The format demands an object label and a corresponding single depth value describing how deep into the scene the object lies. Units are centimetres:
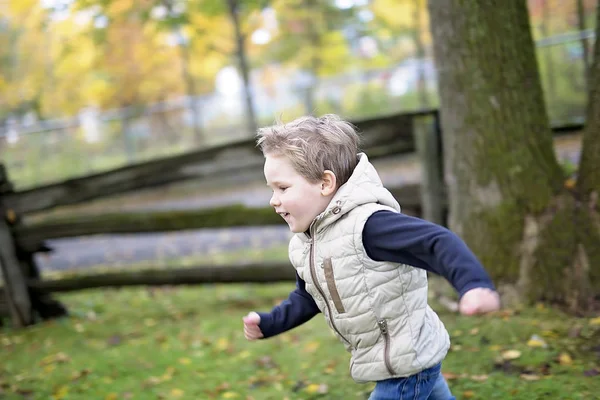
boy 224
